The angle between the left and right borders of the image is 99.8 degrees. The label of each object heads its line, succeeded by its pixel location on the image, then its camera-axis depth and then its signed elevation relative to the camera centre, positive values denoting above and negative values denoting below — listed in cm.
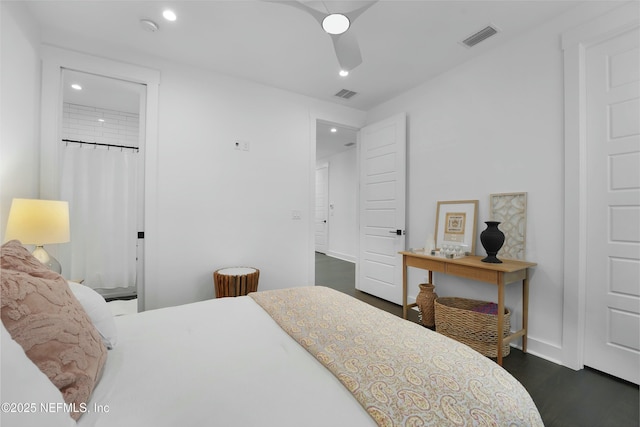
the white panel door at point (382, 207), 341 +12
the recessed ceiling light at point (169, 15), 211 +159
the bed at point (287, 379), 74 -55
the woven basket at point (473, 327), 221 -95
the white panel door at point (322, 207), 744 +24
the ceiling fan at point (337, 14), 145 +113
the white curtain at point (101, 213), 328 +1
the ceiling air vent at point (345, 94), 347 +161
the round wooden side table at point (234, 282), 265 -68
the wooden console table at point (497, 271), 209 -47
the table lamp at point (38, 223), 173 -7
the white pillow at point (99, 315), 109 -42
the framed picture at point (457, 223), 272 -6
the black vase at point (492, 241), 227 -20
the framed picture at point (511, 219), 238 -2
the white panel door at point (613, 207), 184 +8
